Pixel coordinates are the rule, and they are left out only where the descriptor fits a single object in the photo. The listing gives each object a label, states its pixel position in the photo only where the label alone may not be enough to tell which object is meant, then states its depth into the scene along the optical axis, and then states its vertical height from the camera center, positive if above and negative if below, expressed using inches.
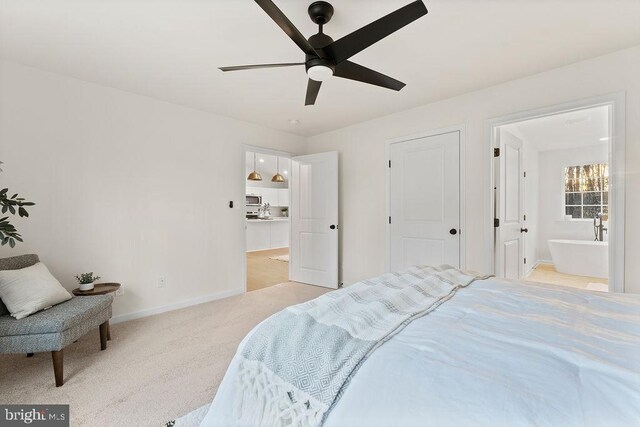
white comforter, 26.0 -17.6
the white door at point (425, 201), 129.3 +2.4
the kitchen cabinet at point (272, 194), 348.5 +17.1
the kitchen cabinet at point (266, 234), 310.3 -29.5
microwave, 338.6 +9.5
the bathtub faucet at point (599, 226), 209.3 -15.4
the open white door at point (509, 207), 121.0 -0.5
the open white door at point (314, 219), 168.1 -7.0
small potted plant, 101.0 -25.2
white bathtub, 181.8 -34.1
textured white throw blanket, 31.8 -17.9
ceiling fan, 56.4 +35.8
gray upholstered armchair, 72.3 -30.4
